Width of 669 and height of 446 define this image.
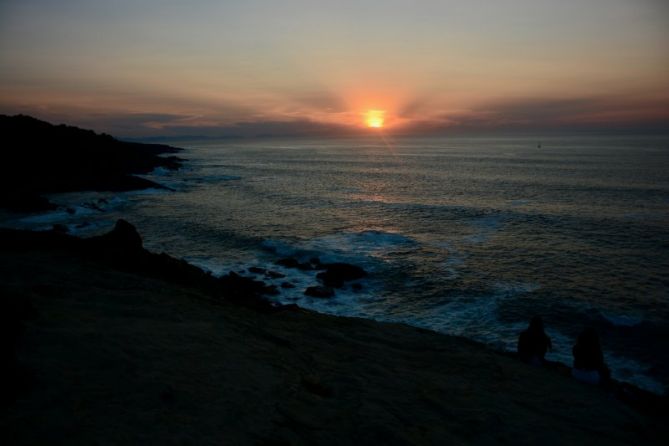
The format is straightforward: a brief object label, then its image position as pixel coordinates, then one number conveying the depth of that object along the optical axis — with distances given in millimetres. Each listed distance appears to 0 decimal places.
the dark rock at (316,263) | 36181
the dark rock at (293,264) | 35812
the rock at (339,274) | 31938
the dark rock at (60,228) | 41578
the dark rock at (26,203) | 53125
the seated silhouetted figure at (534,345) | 17594
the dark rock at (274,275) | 33250
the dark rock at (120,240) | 23344
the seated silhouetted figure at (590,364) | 15859
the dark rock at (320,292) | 29395
